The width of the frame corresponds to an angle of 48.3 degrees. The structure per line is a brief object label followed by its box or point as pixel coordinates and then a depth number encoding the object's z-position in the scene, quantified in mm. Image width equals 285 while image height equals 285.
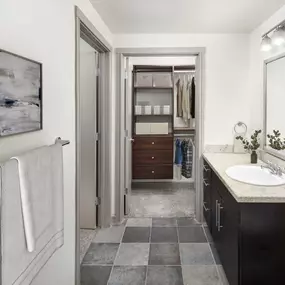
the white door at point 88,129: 3408
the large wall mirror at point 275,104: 2850
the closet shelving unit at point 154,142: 5492
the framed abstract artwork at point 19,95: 1172
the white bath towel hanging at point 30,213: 1024
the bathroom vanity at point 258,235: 1911
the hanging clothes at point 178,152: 5648
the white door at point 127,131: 3857
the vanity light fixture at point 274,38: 2703
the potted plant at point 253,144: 3152
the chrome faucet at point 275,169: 2461
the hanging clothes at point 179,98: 5542
